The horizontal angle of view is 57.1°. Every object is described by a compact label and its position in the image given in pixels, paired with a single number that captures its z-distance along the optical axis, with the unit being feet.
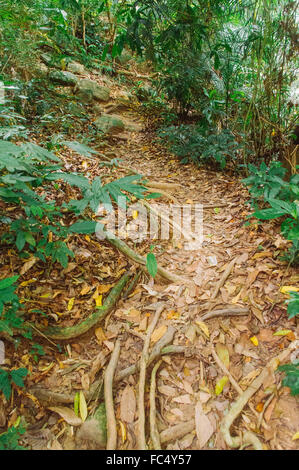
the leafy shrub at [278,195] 6.05
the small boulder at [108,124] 16.81
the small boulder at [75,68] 21.38
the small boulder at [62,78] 18.03
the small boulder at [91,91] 18.97
